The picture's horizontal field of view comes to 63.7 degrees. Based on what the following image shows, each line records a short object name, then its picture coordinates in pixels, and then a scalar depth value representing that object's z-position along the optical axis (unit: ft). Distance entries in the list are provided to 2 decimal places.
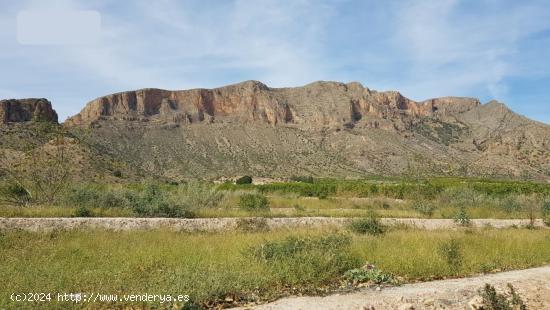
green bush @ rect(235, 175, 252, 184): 242.99
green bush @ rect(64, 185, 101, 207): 85.09
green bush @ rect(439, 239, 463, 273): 36.58
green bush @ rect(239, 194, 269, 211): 105.43
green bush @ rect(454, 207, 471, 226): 74.60
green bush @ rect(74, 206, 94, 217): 70.03
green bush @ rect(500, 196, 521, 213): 113.91
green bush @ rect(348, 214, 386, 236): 57.77
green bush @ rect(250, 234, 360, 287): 31.04
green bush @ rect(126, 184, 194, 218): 75.10
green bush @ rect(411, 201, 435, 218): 96.77
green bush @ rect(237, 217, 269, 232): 61.03
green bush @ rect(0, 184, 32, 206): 83.25
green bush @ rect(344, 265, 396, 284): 31.35
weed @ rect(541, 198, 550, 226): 80.89
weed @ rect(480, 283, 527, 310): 23.41
